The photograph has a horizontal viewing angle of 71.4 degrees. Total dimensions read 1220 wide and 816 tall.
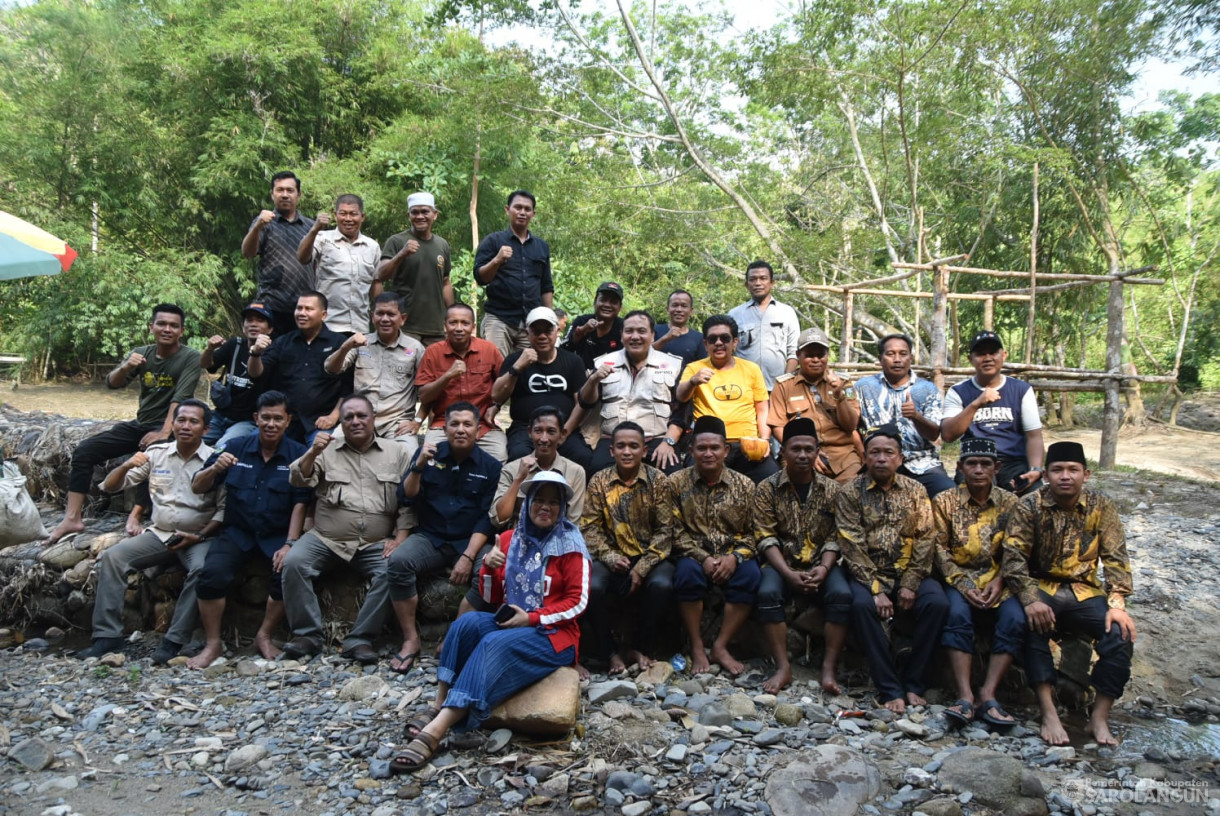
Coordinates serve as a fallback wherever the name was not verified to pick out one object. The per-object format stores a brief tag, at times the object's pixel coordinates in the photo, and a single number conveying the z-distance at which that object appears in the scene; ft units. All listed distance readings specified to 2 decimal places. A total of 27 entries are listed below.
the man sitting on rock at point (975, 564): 17.31
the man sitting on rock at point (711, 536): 18.89
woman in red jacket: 15.17
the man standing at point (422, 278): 24.66
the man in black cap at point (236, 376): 22.90
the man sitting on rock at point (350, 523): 19.88
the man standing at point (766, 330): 24.77
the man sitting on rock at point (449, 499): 19.76
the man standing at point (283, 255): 23.89
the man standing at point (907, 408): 20.56
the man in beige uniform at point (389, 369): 22.67
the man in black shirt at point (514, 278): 24.49
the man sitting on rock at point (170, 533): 20.43
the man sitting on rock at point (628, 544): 18.84
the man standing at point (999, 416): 20.29
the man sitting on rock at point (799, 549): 18.43
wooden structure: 36.58
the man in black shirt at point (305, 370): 22.68
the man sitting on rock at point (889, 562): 17.78
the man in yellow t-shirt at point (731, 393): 21.57
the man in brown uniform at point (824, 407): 21.09
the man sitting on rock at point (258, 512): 20.21
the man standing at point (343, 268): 24.22
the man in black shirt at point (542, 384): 21.80
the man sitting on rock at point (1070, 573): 16.70
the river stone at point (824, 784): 13.69
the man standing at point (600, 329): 24.22
